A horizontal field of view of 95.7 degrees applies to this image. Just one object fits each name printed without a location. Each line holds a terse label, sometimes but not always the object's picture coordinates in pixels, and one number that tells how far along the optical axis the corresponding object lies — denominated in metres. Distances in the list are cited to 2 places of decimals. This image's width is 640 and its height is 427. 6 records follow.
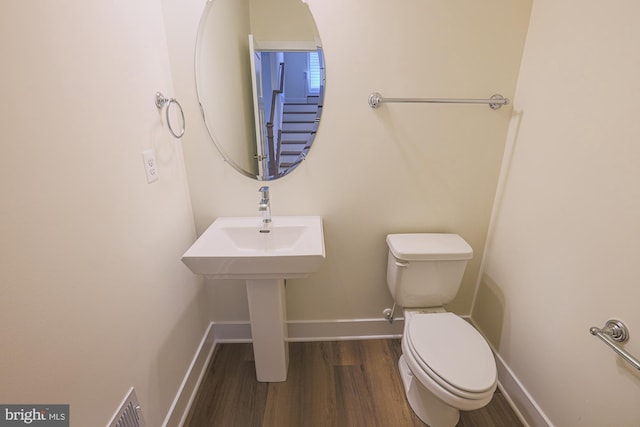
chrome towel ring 1.18
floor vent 0.94
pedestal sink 1.14
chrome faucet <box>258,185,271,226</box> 1.35
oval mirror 1.28
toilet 1.06
